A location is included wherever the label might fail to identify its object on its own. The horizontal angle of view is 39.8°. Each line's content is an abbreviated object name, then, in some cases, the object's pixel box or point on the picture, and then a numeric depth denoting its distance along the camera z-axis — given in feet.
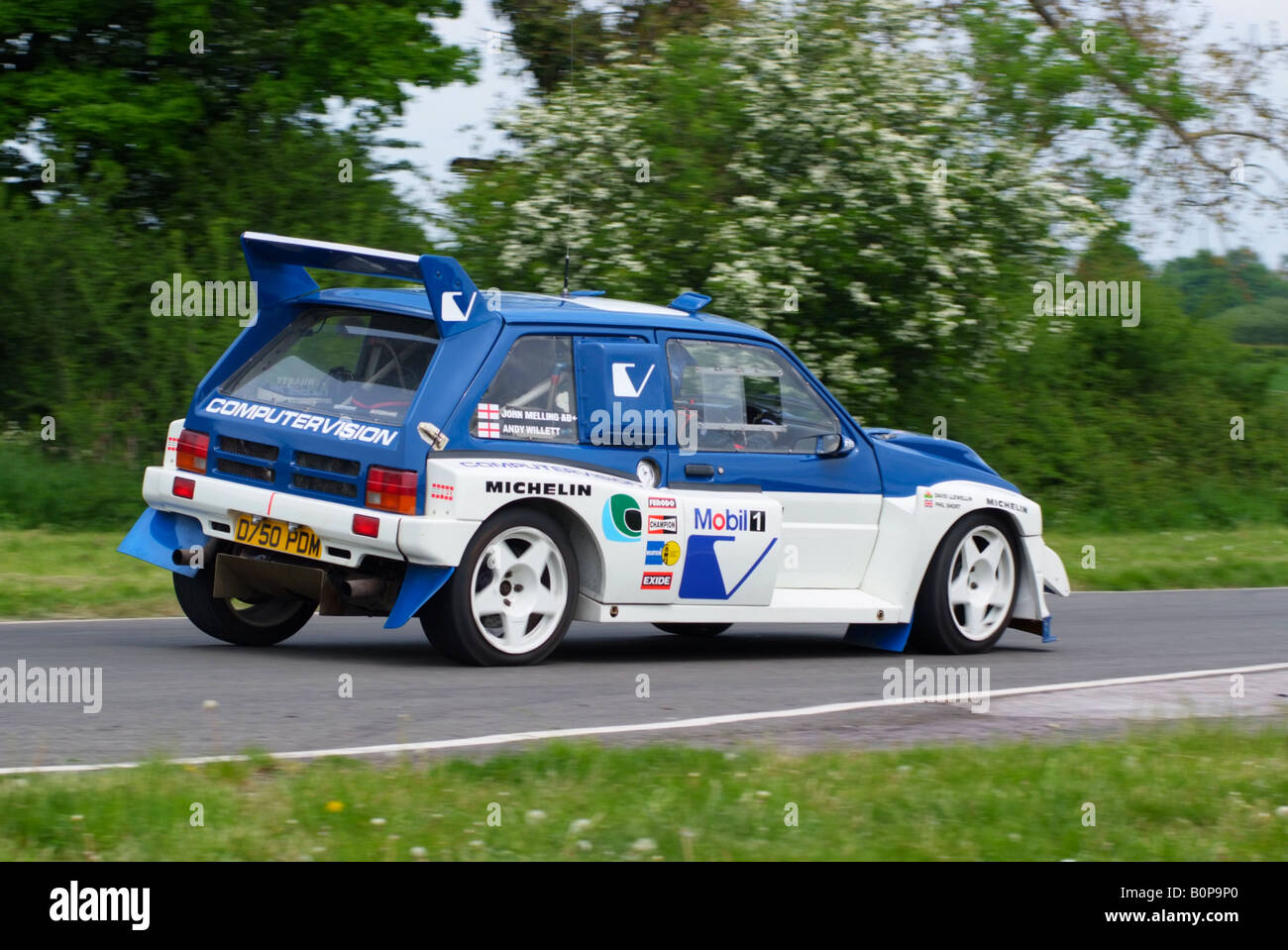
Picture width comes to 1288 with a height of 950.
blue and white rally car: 28.37
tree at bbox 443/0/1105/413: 63.26
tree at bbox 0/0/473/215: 66.85
